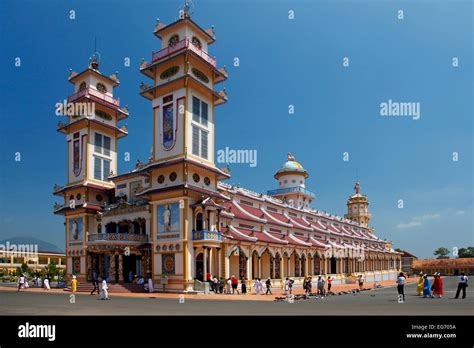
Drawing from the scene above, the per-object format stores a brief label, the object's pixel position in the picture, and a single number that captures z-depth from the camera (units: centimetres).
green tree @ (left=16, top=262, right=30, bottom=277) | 8500
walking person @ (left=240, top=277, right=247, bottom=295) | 3750
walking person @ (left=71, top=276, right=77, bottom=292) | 3705
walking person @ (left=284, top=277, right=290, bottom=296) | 3240
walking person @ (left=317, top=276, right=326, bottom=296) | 3197
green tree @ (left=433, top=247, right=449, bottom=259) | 17488
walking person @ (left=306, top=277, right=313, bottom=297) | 3190
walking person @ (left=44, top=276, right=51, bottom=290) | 4358
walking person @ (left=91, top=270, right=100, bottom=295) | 3481
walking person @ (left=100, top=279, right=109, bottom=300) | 2707
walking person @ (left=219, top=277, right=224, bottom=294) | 3598
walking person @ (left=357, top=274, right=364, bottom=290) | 4516
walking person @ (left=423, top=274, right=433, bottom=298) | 2761
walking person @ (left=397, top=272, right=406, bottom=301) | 2526
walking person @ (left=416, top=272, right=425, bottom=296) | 2955
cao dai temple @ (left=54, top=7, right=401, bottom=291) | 3734
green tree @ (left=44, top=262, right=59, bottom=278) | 6672
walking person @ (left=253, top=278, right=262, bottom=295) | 3678
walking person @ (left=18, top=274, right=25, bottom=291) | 4288
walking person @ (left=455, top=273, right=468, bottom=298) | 2503
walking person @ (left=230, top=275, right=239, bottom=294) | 3544
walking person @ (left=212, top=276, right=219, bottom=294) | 3573
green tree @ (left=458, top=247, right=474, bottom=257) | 16625
